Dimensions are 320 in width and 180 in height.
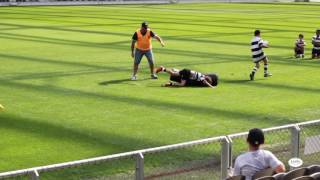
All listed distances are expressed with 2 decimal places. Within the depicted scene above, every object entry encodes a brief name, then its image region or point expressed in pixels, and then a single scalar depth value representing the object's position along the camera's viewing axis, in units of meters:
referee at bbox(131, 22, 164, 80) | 18.42
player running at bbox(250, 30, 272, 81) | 18.92
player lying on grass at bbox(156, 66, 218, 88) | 17.12
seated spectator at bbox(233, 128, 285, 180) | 6.94
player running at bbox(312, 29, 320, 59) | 23.78
